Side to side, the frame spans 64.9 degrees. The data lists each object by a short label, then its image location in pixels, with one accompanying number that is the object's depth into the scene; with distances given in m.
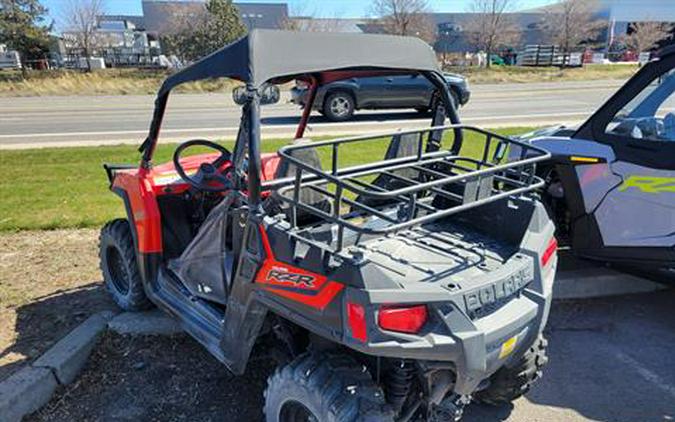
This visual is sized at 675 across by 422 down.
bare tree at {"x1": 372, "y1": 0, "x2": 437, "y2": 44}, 37.97
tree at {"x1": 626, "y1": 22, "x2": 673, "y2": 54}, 41.16
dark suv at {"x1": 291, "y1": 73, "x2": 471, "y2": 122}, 15.01
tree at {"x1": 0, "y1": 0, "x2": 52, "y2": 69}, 34.72
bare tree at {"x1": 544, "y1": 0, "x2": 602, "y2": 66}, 41.25
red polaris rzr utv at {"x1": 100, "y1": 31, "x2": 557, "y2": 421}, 2.08
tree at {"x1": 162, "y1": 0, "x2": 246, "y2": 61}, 32.97
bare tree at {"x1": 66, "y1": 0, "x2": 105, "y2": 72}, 37.88
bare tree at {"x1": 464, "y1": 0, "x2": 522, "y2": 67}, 39.72
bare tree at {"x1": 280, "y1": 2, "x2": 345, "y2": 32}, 40.78
